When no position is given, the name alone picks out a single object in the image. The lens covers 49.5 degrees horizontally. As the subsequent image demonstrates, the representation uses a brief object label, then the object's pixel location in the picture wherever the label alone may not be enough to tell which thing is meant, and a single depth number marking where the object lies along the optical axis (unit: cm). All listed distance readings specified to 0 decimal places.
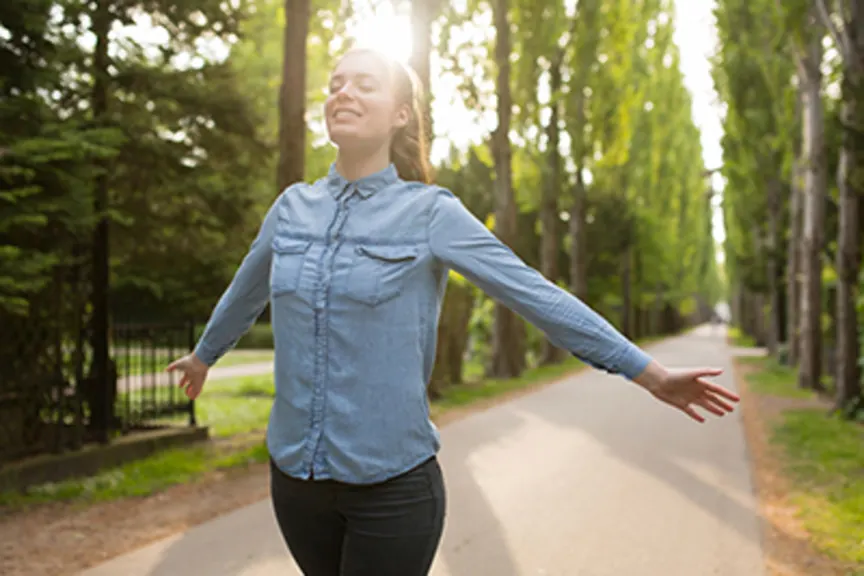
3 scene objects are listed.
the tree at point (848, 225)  1256
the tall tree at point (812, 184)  1586
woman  202
